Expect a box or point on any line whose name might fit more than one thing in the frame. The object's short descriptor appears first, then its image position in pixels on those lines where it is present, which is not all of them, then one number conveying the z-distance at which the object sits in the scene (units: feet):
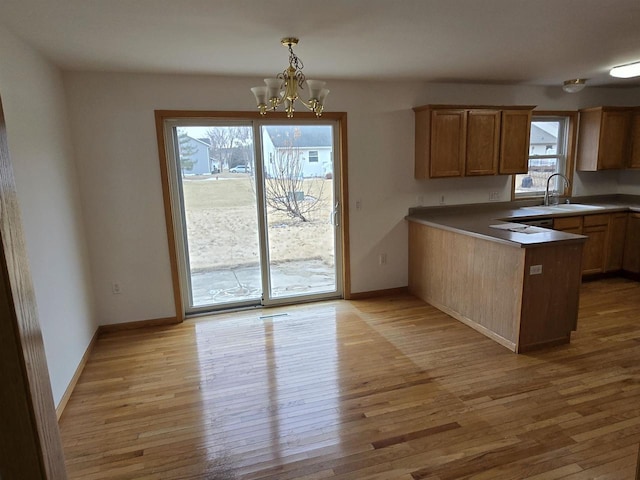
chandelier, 8.55
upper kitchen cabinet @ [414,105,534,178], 13.98
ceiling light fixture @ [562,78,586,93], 14.66
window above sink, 16.87
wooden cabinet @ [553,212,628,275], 15.43
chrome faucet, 16.70
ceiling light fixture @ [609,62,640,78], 12.29
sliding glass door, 13.14
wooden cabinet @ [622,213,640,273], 15.70
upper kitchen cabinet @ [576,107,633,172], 16.26
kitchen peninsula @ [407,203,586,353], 10.30
